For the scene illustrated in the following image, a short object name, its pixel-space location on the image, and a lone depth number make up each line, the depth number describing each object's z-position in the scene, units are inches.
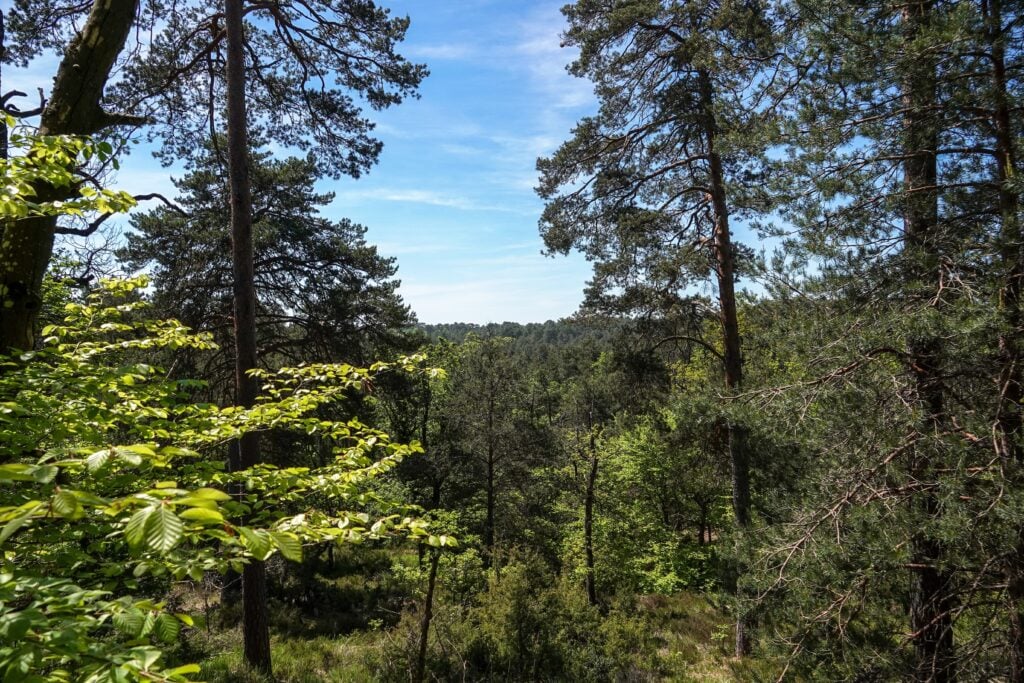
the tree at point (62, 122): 133.4
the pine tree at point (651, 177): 306.2
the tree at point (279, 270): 323.9
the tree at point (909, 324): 140.6
